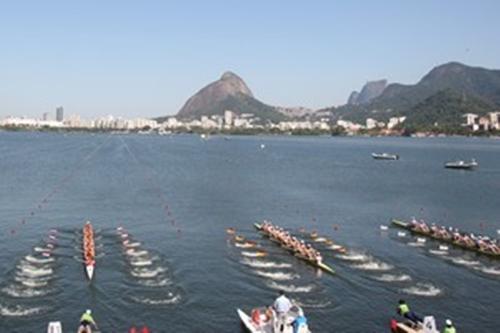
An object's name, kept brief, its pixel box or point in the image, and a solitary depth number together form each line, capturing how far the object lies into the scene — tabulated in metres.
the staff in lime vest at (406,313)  26.66
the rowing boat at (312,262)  36.31
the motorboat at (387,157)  141.38
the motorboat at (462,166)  116.69
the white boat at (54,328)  23.64
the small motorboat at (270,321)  24.45
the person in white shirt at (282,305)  24.53
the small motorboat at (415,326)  25.00
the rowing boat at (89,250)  34.16
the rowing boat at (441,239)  41.70
